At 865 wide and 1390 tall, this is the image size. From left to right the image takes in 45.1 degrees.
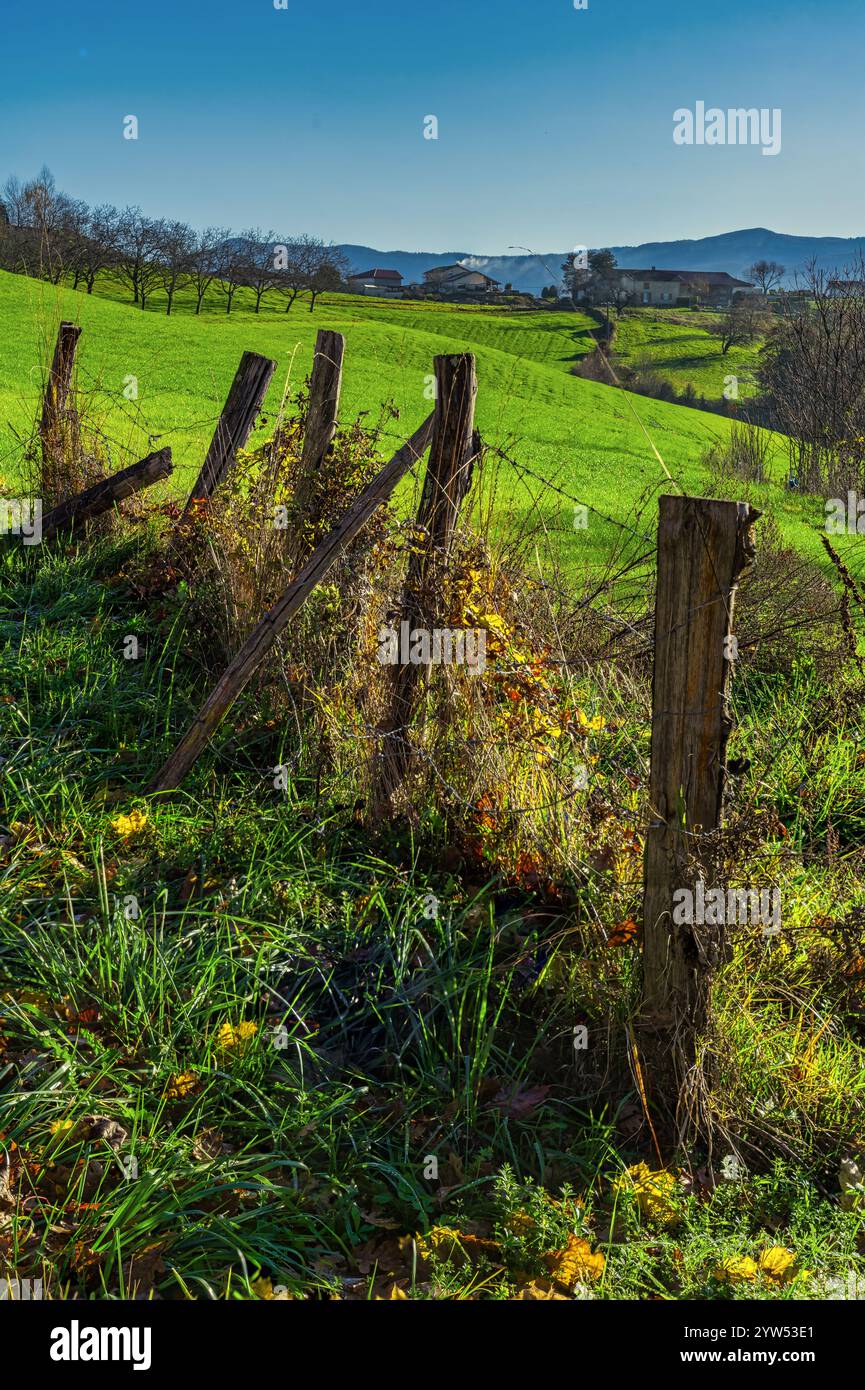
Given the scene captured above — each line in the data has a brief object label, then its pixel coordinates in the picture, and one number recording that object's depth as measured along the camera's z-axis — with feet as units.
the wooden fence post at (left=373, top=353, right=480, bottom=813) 14.96
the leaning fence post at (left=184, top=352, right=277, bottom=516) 23.47
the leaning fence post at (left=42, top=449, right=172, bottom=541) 24.43
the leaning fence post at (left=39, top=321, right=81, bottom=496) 26.86
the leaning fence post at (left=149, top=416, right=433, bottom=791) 15.93
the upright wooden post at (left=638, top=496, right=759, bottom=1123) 9.93
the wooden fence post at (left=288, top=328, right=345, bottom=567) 19.45
